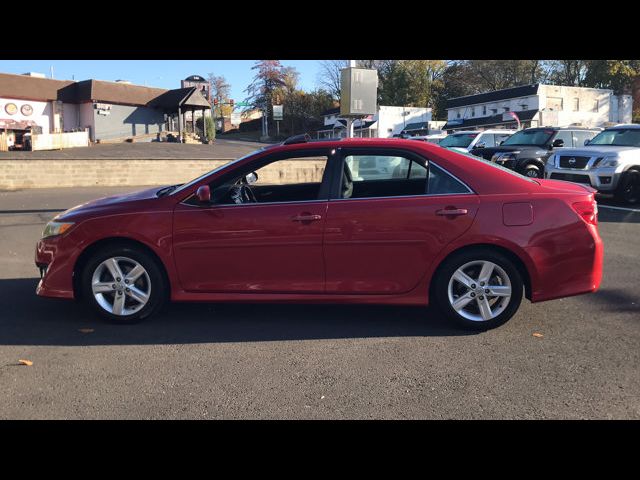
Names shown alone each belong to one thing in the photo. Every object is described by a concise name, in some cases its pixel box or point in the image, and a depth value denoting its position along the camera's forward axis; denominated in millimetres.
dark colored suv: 15188
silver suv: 12562
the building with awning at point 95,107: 34844
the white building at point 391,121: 60638
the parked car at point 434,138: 25419
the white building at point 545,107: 51500
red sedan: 4805
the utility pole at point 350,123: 13751
